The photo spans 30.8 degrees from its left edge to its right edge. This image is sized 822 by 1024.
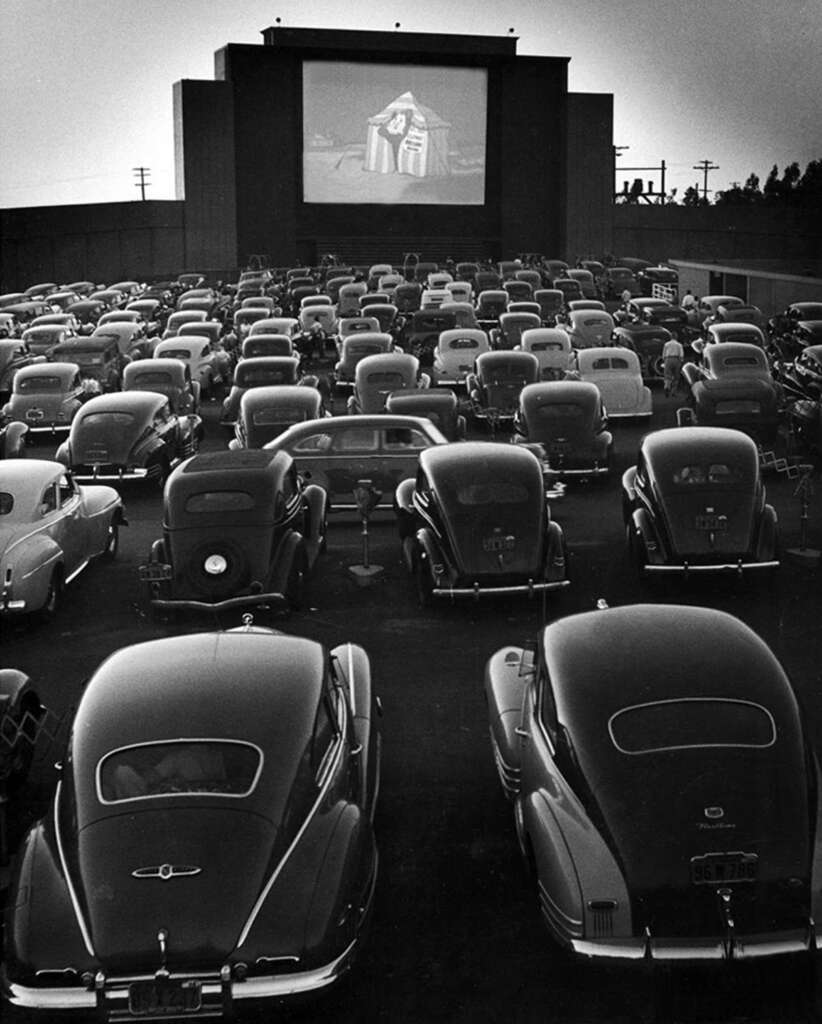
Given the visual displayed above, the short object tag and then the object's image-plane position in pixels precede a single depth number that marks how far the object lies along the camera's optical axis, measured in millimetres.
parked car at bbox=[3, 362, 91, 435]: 25625
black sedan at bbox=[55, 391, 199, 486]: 20047
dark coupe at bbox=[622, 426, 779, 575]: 13805
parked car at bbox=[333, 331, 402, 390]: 30031
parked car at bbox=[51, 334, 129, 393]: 29031
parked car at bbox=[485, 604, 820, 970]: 6641
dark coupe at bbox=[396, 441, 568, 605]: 13148
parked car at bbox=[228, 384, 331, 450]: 20859
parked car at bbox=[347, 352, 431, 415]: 24578
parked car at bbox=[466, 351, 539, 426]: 25078
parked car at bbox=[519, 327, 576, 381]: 29617
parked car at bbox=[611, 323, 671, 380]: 31922
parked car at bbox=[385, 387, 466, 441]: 20797
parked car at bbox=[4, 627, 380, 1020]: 6289
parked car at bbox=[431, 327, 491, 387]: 30875
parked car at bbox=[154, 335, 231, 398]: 31188
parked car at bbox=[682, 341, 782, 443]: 22828
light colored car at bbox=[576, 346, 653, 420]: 26172
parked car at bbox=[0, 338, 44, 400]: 31742
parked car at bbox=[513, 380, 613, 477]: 19922
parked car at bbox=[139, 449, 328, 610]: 13148
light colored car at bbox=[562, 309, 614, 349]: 35062
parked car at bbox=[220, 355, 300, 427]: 26469
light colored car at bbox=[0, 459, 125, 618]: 13297
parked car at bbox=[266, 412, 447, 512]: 17906
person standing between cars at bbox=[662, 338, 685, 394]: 29391
